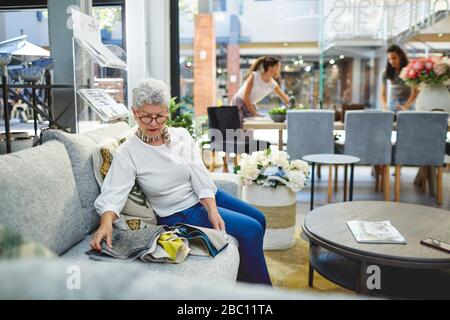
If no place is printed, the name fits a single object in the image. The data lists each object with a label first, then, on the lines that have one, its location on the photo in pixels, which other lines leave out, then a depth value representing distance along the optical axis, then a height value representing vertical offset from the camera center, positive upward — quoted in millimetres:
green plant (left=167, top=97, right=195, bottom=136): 3694 -128
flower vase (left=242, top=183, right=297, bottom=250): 2830 -680
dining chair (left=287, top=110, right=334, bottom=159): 4070 -242
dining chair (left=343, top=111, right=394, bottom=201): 3951 -283
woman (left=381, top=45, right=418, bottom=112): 4965 +236
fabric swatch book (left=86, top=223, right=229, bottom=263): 1534 -506
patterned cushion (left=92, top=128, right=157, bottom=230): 1799 -409
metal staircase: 5734 +1182
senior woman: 1827 -327
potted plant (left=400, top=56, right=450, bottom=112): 4254 +263
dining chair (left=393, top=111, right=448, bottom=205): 3918 -298
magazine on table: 1905 -582
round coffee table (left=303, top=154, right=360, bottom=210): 3508 -441
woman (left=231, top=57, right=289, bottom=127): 4727 +213
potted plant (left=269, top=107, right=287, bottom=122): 4461 -80
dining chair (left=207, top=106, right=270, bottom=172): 4562 -266
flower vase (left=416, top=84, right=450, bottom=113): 4391 +84
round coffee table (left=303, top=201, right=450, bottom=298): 1752 -596
